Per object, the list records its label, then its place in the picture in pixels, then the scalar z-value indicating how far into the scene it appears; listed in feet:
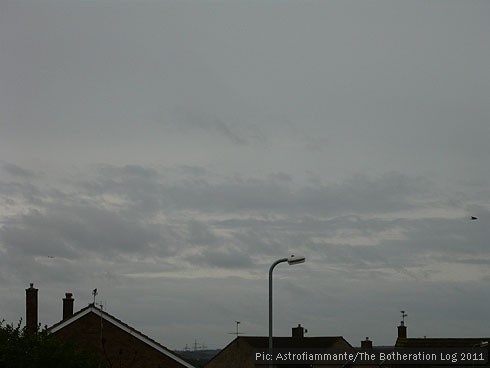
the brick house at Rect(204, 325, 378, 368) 292.81
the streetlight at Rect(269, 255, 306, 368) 100.94
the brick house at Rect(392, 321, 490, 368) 273.09
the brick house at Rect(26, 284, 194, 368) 159.63
